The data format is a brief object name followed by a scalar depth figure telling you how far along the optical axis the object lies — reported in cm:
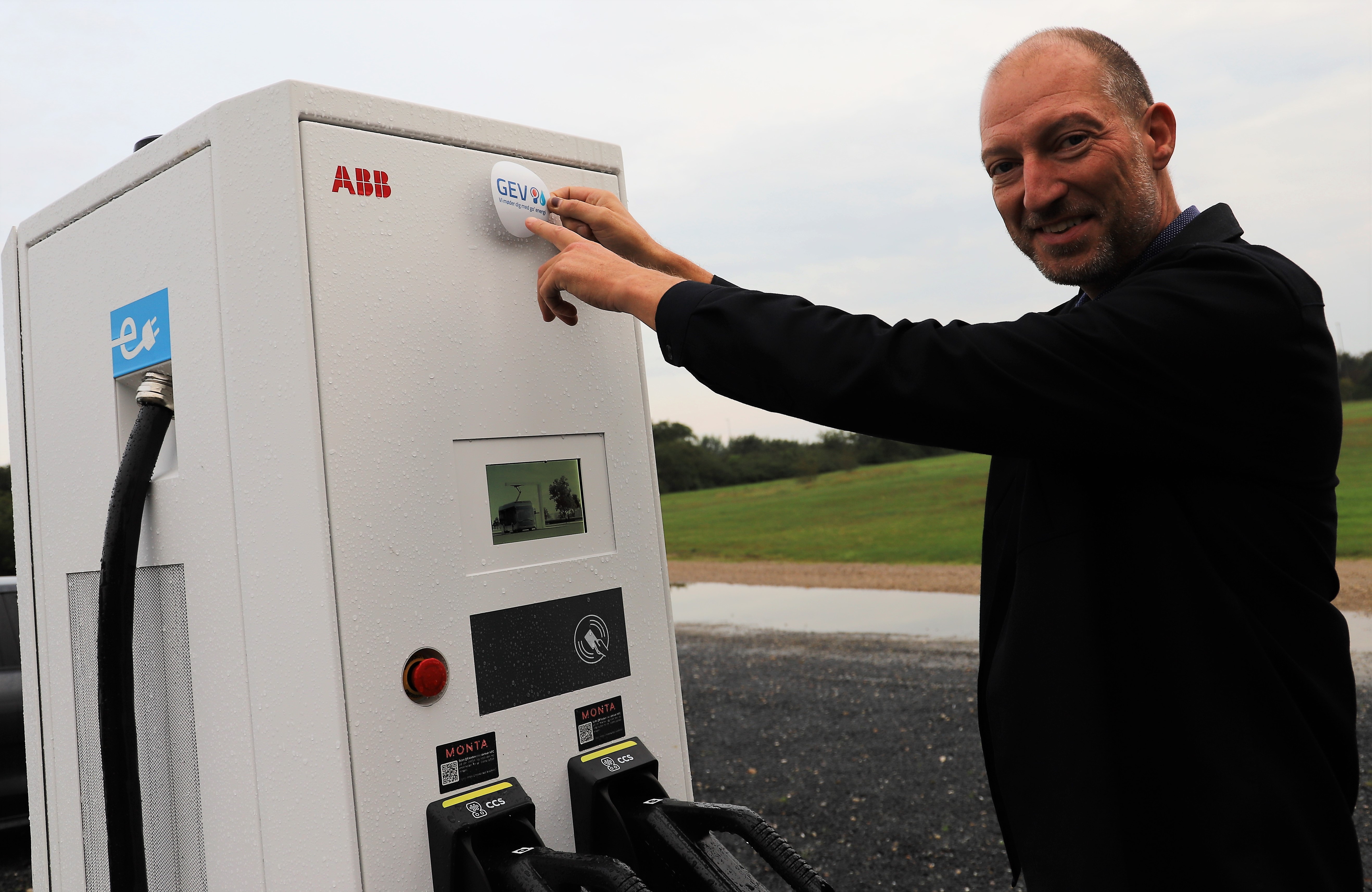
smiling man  134
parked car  447
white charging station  148
